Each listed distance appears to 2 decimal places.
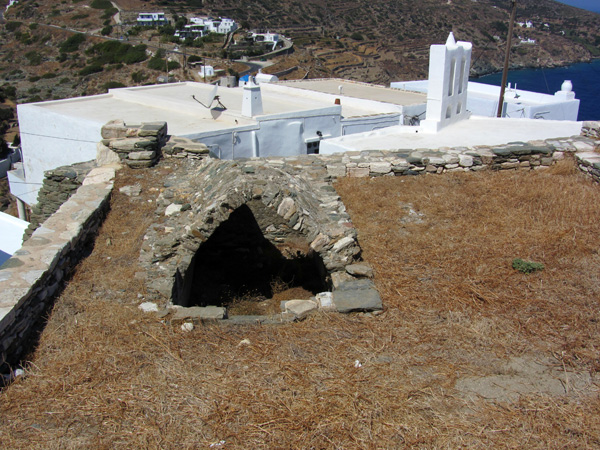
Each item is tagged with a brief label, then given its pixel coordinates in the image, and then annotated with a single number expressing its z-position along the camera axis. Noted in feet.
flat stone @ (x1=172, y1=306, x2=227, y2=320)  17.08
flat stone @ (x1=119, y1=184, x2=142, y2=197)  27.20
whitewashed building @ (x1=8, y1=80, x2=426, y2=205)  51.78
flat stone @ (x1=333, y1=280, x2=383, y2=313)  17.57
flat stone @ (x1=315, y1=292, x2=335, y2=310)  17.83
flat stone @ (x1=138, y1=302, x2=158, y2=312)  17.64
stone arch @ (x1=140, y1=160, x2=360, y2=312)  19.80
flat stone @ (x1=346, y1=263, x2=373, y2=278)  19.38
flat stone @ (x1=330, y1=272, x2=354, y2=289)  19.01
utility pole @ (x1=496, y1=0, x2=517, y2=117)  67.46
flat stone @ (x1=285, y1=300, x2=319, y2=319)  17.53
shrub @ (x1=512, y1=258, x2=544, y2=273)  20.06
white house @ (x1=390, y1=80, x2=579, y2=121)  68.95
